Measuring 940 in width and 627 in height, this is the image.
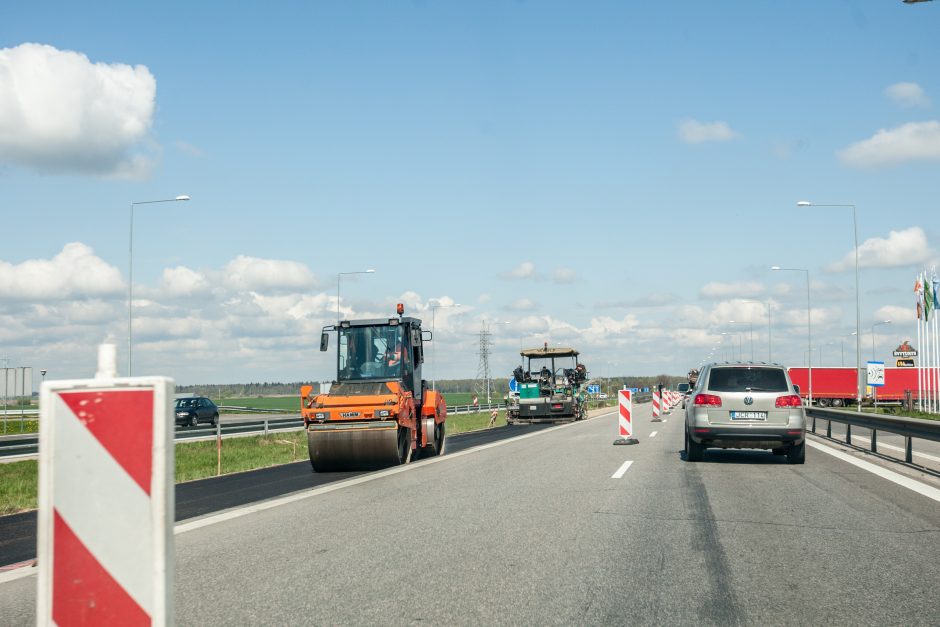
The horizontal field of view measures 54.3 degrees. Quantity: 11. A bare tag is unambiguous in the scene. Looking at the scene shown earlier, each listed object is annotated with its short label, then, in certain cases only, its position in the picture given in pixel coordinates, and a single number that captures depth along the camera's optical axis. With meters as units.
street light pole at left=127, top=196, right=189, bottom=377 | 27.64
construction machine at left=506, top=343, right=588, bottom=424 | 42.31
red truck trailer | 67.81
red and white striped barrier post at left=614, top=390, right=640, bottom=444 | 21.86
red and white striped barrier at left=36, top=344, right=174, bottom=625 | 2.99
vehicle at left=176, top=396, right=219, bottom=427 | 44.12
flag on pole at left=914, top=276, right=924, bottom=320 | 42.75
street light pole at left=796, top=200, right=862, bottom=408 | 38.08
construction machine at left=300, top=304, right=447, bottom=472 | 16.42
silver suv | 15.69
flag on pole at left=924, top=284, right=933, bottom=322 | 41.81
